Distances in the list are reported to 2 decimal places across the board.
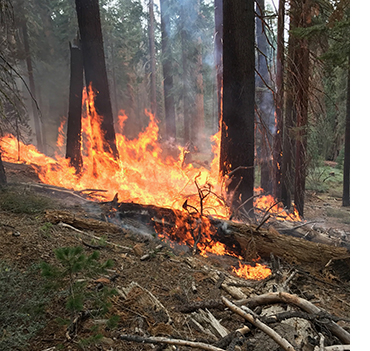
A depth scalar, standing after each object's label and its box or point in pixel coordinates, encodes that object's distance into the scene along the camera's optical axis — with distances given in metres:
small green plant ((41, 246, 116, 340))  2.53
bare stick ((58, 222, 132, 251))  4.89
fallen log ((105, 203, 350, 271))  4.48
